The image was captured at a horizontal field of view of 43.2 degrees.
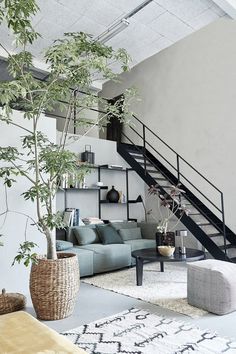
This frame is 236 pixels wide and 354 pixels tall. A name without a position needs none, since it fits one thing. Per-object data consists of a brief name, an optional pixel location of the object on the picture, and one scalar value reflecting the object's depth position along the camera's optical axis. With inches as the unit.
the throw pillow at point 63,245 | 187.5
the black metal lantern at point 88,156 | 256.5
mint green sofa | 189.0
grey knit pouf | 126.7
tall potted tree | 118.3
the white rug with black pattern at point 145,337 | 96.4
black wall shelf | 245.5
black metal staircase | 219.1
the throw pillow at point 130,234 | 237.1
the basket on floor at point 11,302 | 119.6
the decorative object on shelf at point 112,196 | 265.1
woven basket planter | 120.0
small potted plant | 191.5
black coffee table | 165.8
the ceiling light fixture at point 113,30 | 211.9
